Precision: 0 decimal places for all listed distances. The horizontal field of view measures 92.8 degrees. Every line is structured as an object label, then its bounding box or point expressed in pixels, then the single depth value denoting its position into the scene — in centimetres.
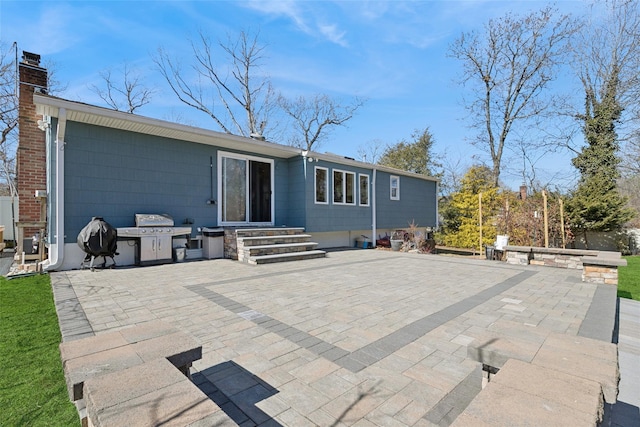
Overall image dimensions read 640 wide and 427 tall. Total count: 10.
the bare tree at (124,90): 1661
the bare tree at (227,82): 1761
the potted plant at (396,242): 1115
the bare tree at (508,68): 1556
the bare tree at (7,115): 1359
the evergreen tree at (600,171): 1217
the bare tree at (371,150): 2444
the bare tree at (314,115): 2133
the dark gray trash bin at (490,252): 875
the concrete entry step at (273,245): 745
